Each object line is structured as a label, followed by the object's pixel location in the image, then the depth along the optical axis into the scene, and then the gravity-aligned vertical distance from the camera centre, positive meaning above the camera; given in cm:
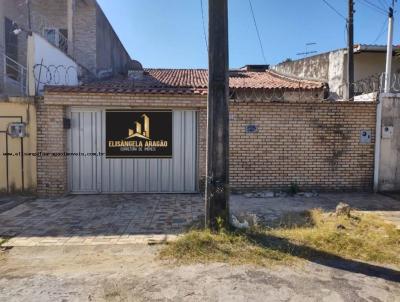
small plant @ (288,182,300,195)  806 -129
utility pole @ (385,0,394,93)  829 +238
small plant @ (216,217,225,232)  479 -127
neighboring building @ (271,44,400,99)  1160 +272
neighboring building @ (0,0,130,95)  919 +330
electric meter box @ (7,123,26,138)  759 +9
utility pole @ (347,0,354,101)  1087 +311
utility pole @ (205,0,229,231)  470 +22
